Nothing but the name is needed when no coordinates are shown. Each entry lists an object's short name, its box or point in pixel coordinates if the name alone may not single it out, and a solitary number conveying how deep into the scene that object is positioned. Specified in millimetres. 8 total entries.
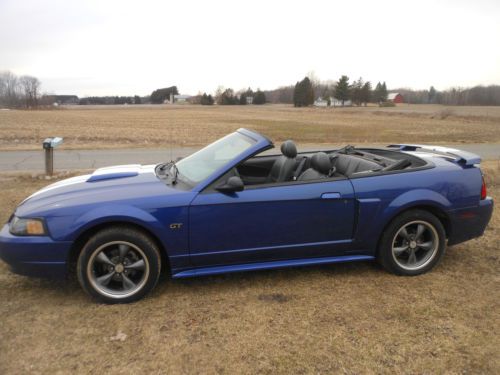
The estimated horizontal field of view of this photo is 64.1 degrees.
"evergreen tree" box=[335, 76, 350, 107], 96062
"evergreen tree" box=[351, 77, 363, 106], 94562
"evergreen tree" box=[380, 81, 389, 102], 102712
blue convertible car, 3211
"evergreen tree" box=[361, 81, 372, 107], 94188
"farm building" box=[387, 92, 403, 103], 123550
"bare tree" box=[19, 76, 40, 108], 101494
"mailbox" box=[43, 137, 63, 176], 8125
